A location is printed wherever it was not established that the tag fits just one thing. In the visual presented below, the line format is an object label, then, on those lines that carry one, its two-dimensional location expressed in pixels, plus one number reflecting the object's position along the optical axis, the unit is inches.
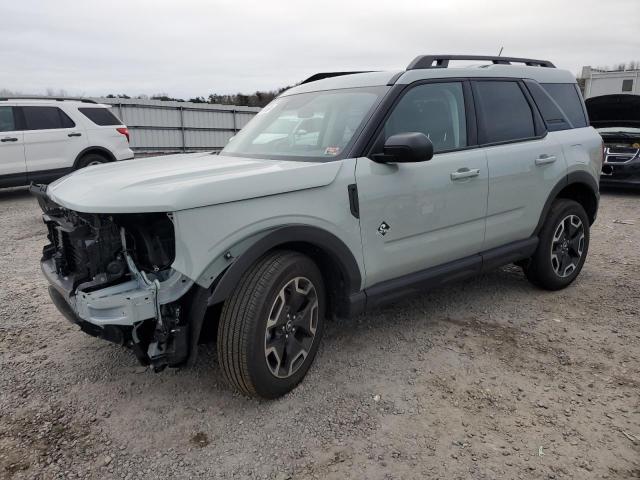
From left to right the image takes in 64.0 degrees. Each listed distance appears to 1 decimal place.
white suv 363.6
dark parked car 372.2
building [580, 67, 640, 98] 684.1
